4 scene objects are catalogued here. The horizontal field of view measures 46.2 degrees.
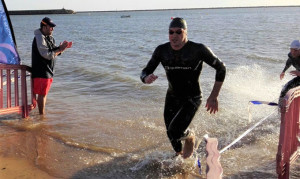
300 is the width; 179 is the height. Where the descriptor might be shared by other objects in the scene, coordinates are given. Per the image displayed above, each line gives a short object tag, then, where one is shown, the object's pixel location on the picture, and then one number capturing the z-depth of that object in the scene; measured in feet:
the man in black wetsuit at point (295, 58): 20.67
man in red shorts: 20.49
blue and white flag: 20.63
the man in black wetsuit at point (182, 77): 13.44
